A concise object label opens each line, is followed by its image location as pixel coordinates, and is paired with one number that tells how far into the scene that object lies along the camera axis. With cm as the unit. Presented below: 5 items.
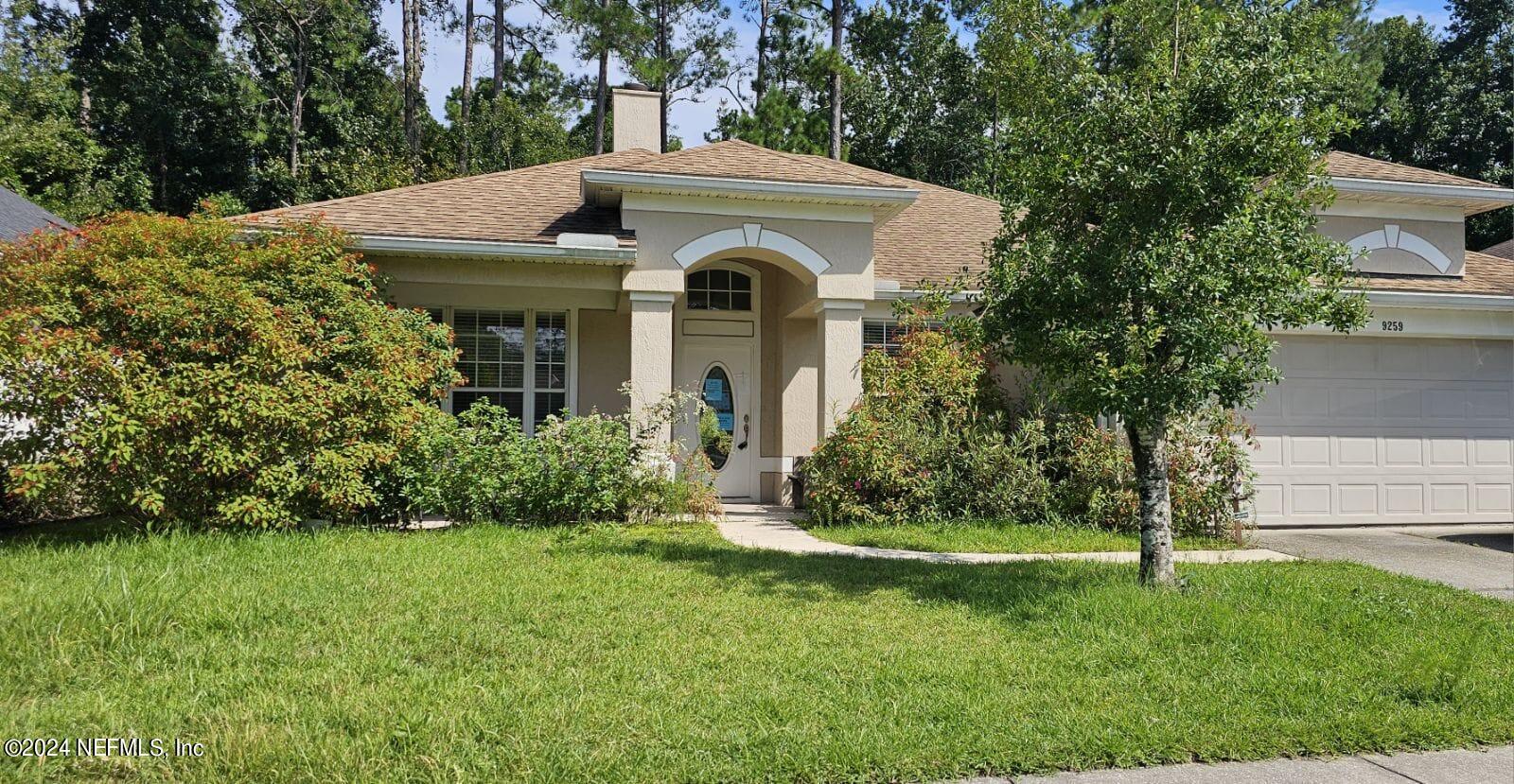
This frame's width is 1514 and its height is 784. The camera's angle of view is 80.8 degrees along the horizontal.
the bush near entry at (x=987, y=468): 964
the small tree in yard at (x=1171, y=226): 600
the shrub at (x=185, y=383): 733
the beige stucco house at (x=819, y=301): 1067
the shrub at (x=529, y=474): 873
